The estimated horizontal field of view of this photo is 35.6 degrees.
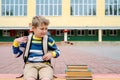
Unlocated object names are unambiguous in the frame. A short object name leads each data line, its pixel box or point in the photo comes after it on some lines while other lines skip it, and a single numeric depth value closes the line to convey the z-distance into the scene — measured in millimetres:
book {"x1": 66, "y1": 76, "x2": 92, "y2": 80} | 3466
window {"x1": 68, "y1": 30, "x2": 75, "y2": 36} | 30335
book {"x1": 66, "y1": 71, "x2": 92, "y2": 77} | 3561
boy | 2944
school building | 29067
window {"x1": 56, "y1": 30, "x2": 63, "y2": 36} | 30152
